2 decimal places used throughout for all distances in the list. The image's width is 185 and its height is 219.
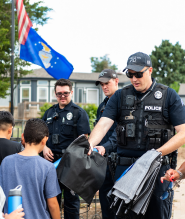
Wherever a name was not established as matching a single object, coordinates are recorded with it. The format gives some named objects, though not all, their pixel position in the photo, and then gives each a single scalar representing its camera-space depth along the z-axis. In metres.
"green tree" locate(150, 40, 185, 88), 48.71
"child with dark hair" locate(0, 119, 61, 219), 2.43
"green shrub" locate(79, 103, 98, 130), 17.77
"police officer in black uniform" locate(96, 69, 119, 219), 4.11
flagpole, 7.76
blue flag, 6.97
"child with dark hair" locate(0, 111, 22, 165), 3.13
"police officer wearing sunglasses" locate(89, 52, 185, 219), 3.01
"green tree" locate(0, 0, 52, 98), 14.08
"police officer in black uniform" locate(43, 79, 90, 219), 4.03
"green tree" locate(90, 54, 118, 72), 63.19
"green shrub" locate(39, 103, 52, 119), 17.22
